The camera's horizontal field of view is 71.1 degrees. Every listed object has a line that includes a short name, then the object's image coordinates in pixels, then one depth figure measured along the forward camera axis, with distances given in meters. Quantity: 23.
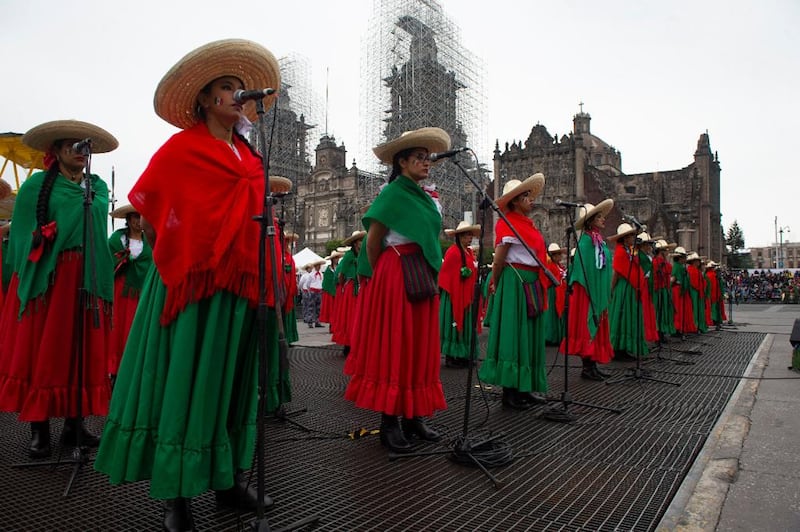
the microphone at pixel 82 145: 3.40
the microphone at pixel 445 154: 3.45
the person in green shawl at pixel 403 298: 3.94
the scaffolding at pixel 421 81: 46.44
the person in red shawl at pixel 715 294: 14.49
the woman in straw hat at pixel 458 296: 8.11
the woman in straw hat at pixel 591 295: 6.80
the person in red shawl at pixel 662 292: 10.56
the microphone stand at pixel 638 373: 6.93
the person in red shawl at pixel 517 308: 5.23
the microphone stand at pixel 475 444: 3.59
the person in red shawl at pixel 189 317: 2.40
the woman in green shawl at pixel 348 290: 9.21
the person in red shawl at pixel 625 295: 8.35
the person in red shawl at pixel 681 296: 12.20
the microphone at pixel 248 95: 2.21
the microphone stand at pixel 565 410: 4.91
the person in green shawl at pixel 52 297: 3.67
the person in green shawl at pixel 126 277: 5.84
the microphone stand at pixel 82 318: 3.33
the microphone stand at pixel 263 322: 2.13
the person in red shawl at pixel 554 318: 10.14
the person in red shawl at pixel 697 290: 12.92
